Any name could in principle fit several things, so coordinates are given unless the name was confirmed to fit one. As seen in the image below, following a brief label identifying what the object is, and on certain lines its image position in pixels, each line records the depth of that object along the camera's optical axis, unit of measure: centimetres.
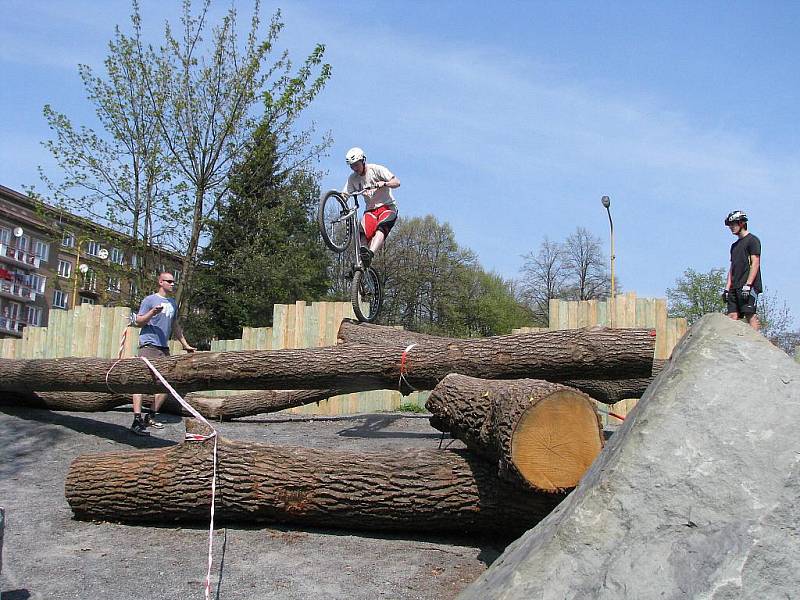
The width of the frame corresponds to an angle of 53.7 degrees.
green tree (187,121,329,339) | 2180
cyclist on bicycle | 959
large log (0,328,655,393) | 664
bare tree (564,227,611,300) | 4434
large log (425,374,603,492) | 461
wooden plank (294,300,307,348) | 1309
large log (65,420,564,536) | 530
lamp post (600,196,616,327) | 2239
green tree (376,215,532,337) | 4325
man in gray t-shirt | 901
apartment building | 2091
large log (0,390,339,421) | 1046
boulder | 240
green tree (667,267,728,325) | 3622
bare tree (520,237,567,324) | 4559
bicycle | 910
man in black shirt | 941
